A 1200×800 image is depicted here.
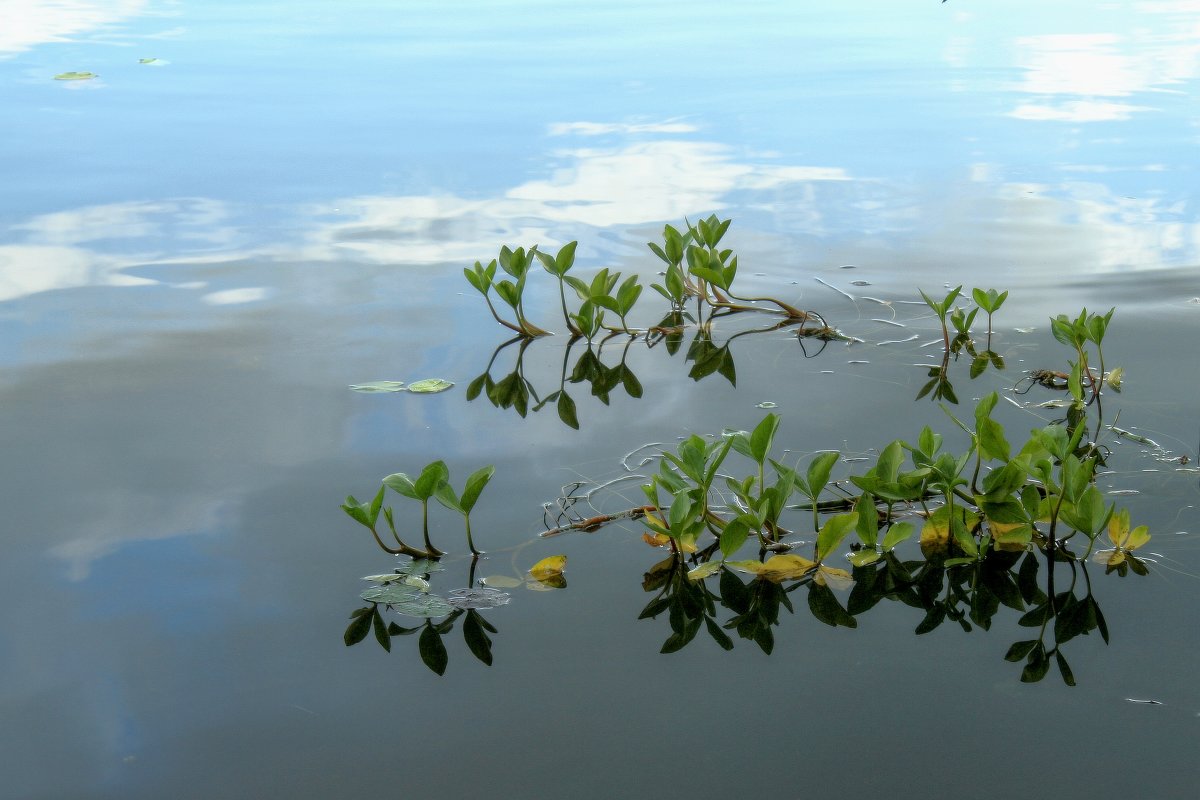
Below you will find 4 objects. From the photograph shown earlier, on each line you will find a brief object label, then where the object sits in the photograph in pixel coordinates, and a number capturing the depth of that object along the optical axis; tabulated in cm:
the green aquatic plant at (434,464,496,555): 387
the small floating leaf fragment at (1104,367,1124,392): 429
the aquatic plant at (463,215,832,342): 453
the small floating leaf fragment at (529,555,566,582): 387
